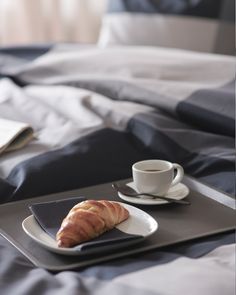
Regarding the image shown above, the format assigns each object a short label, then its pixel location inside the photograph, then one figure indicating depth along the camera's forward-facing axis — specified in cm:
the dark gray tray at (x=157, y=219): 131
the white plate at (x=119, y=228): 130
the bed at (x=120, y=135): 125
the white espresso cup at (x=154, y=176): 151
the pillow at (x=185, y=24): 279
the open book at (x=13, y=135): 173
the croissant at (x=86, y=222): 130
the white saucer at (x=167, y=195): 150
